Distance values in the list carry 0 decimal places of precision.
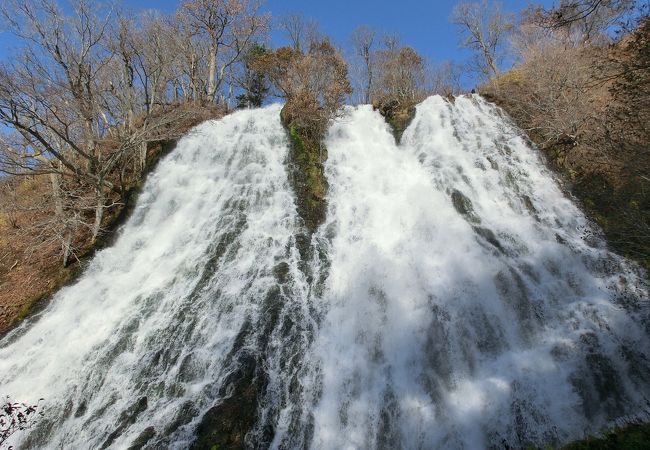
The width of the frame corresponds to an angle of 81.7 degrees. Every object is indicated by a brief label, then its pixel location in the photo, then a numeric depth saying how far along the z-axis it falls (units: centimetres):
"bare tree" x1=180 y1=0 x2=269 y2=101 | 2566
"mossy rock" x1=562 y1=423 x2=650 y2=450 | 414
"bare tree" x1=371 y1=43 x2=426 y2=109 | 3017
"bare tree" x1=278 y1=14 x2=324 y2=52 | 2993
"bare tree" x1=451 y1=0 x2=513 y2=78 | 2650
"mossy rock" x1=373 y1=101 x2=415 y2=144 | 1750
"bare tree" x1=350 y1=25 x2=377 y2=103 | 3219
